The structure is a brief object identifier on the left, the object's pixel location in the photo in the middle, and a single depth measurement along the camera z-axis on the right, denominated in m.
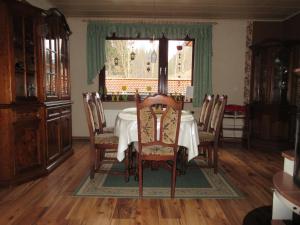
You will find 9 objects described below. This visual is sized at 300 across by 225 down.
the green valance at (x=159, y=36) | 5.02
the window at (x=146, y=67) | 5.17
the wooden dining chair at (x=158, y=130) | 2.36
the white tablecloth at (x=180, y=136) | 2.69
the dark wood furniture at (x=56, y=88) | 3.29
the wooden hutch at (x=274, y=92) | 4.39
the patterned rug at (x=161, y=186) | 2.61
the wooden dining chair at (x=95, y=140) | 2.89
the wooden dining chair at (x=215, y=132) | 3.05
